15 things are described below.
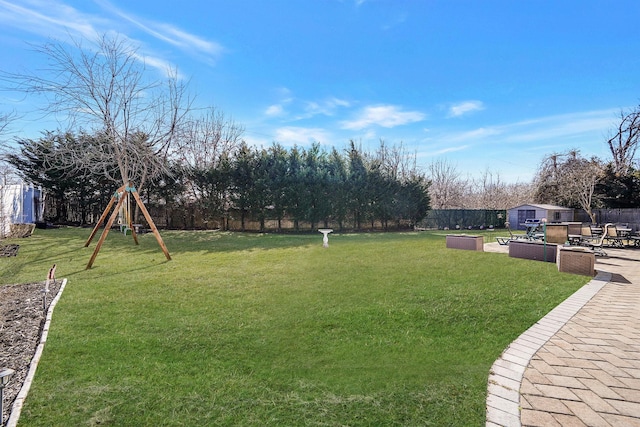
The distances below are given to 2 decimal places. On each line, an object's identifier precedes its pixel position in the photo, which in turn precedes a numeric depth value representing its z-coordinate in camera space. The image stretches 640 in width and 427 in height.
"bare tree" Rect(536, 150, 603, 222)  19.53
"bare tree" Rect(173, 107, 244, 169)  21.23
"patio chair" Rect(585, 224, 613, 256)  9.46
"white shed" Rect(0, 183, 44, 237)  12.49
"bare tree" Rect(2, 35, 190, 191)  13.05
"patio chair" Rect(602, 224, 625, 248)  10.40
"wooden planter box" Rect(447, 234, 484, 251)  9.57
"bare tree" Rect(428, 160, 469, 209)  33.03
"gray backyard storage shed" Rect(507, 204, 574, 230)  20.25
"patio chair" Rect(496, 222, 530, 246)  11.17
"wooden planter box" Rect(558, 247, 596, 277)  6.68
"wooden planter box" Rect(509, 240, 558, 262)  7.89
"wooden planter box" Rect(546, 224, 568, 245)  11.43
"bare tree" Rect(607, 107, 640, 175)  23.09
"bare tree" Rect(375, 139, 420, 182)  29.67
